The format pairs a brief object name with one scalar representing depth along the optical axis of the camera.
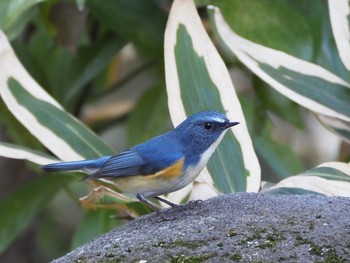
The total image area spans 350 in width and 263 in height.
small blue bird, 5.71
